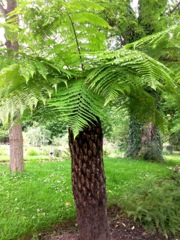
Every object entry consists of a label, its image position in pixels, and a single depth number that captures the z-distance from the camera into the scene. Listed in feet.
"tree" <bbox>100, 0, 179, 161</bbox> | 15.65
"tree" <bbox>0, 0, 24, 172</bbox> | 13.84
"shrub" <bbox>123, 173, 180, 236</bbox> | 8.11
